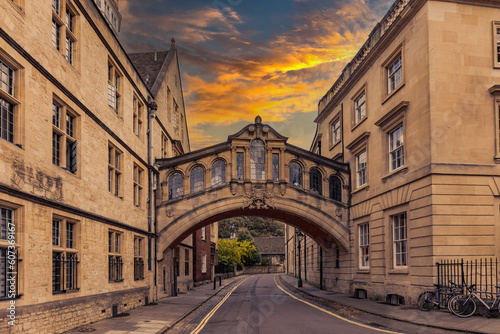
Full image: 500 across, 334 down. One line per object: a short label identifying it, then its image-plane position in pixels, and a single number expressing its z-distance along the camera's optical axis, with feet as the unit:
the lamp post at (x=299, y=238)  120.13
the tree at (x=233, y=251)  224.14
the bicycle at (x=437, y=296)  52.70
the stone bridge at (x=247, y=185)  86.53
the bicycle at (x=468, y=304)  46.98
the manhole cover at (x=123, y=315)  57.29
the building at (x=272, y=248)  342.58
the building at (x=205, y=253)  136.98
